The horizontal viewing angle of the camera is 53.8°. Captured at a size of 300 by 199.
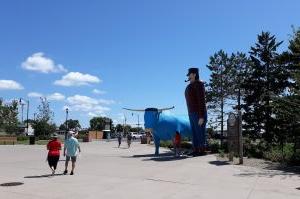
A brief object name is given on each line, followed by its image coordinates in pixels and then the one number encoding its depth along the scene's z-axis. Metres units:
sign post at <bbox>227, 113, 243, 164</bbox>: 14.50
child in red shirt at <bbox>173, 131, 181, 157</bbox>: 17.20
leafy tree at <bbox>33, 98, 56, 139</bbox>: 43.03
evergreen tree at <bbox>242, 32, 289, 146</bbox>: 28.51
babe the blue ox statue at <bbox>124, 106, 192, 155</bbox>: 17.91
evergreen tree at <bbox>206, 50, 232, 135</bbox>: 39.65
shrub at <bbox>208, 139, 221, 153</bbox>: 18.82
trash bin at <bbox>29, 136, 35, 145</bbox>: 31.09
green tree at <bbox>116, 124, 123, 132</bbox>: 91.74
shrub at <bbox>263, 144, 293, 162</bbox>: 15.19
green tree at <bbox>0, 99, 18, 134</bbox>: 49.03
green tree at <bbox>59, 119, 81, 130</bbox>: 103.93
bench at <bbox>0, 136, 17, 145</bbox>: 34.71
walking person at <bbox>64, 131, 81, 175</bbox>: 10.37
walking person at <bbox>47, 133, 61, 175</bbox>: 10.46
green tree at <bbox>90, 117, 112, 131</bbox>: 99.74
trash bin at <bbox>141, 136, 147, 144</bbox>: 35.74
